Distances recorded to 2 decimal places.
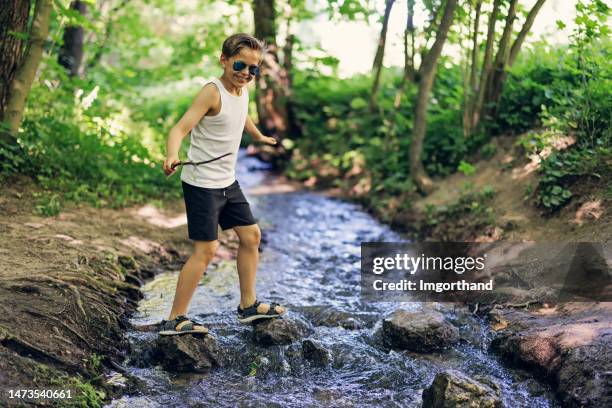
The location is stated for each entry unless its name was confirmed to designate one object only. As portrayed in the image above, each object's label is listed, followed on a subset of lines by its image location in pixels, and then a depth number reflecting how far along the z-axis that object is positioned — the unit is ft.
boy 15.67
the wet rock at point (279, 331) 16.43
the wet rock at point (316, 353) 15.80
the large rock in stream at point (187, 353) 15.15
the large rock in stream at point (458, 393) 12.95
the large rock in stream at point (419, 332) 16.56
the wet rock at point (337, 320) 18.28
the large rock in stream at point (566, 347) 13.34
